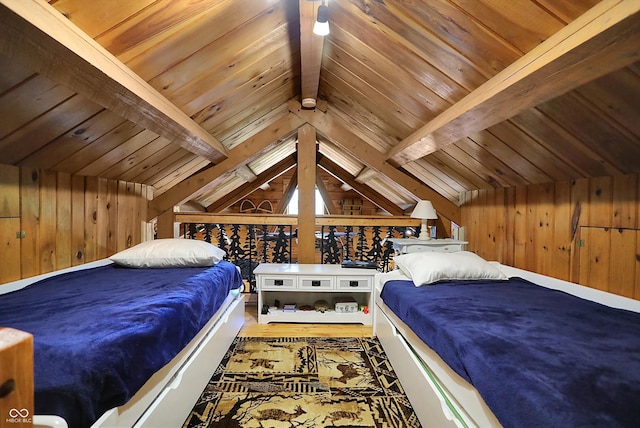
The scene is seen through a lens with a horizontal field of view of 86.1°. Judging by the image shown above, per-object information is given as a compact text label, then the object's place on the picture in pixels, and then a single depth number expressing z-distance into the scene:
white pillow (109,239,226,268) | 2.56
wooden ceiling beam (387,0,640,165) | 0.95
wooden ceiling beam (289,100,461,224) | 3.54
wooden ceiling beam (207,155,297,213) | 6.25
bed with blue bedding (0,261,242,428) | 0.94
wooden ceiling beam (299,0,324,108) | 1.75
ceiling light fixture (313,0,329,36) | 1.64
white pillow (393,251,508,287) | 2.25
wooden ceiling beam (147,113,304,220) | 3.51
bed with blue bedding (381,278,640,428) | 0.86
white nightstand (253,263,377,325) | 3.02
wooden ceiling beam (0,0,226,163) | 0.96
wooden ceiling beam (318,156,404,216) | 6.38
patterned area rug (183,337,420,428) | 1.70
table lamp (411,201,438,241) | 3.18
